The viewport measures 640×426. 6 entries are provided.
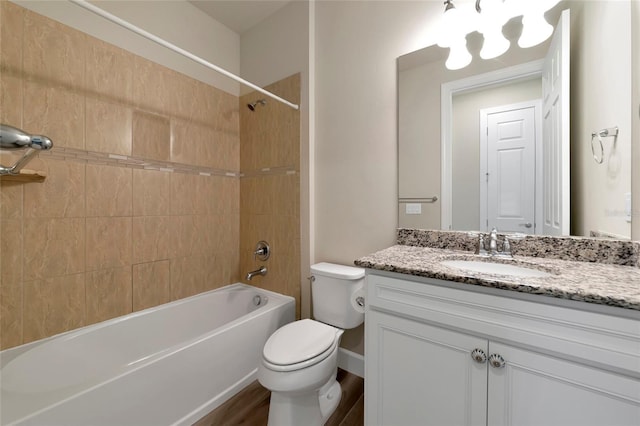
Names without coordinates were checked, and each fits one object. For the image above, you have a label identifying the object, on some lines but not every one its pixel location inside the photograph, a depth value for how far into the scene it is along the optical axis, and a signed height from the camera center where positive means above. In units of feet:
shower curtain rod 3.11 +2.55
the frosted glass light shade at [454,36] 4.23 +2.97
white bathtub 3.28 -2.52
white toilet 3.77 -2.20
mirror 3.16 +1.39
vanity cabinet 2.17 -1.48
